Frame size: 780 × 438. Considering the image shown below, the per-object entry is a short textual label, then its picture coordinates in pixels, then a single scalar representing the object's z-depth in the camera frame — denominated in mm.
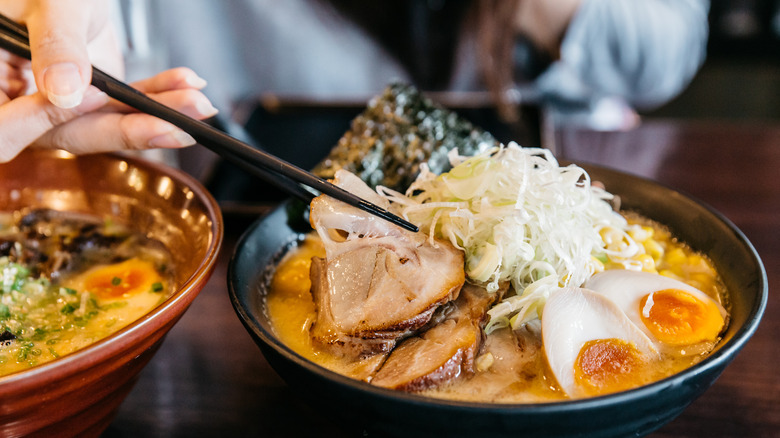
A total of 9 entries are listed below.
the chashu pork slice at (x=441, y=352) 384
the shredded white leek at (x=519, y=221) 419
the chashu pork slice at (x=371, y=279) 401
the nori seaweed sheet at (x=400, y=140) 527
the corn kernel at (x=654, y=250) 460
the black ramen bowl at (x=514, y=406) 357
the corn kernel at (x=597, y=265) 437
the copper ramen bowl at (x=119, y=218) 364
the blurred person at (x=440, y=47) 891
